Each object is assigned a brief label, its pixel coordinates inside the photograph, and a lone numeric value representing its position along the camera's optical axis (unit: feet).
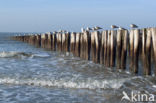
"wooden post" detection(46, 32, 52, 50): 77.32
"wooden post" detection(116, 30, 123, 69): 34.22
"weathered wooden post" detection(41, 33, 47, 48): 84.91
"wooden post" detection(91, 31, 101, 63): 40.52
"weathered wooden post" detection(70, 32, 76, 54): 51.93
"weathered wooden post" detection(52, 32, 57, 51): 73.67
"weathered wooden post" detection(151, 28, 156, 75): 27.69
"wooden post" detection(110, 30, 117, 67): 35.58
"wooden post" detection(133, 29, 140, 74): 30.74
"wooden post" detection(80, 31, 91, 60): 44.58
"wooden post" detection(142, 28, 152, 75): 28.78
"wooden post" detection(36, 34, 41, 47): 95.96
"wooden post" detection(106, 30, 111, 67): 36.63
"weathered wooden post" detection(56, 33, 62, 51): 63.86
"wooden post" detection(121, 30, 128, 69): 33.04
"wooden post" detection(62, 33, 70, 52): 58.44
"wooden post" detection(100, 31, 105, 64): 38.43
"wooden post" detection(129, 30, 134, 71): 31.65
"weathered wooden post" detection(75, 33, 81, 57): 49.28
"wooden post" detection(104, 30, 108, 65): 37.40
